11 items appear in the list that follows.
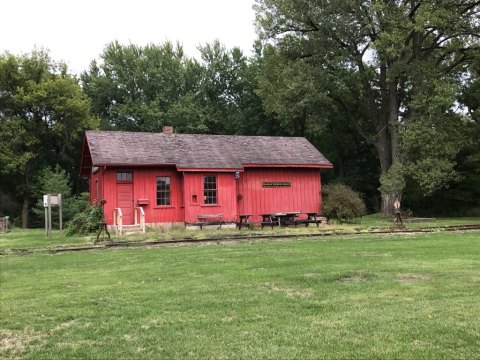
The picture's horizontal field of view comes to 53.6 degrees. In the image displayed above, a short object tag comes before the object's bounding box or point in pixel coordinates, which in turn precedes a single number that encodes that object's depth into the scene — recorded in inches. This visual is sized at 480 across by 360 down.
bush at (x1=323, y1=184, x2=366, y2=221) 920.3
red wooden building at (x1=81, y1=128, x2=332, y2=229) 842.2
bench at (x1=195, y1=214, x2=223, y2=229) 863.3
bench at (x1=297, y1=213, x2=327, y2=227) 863.4
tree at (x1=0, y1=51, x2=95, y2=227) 1390.3
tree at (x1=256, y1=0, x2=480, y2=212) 992.9
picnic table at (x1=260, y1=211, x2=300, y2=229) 861.2
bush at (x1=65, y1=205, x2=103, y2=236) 813.9
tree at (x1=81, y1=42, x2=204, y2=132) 1670.8
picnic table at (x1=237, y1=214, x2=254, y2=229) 845.2
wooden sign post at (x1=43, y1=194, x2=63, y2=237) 741.3
